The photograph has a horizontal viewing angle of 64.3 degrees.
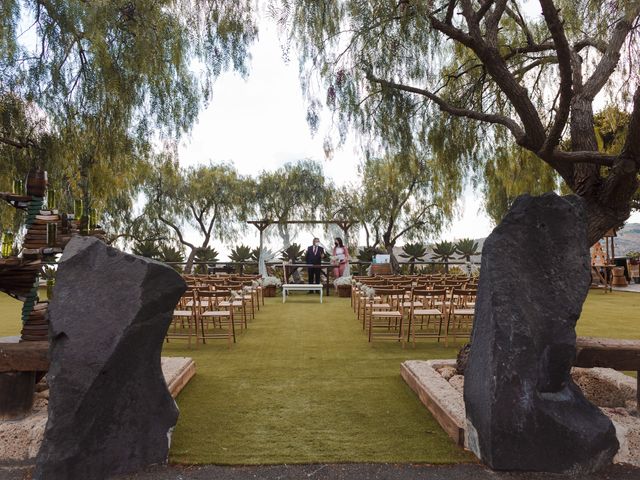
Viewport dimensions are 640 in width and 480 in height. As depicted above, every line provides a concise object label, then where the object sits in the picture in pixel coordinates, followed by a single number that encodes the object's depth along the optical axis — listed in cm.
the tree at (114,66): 485
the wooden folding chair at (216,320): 623
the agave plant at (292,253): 1865
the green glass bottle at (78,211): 416
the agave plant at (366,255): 2055
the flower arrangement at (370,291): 680
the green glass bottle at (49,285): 389
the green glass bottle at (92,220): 422
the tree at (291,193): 2511
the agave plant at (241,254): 2017
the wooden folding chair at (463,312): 627
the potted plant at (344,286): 1442
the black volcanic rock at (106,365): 251
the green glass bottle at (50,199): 415
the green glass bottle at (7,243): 393
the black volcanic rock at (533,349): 266
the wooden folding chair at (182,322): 621
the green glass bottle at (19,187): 394
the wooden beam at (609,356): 339
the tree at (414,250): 2024
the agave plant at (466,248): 1997
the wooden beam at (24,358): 322
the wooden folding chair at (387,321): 637
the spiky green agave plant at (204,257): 2045
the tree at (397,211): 2234
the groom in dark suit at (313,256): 1515
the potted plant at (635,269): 2000
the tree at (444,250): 2016
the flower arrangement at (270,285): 1510
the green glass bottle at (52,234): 380
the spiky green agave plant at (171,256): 1908
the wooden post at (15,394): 325
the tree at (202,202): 2297
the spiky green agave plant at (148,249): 1927
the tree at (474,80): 371
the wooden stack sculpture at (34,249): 354
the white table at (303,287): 1289
